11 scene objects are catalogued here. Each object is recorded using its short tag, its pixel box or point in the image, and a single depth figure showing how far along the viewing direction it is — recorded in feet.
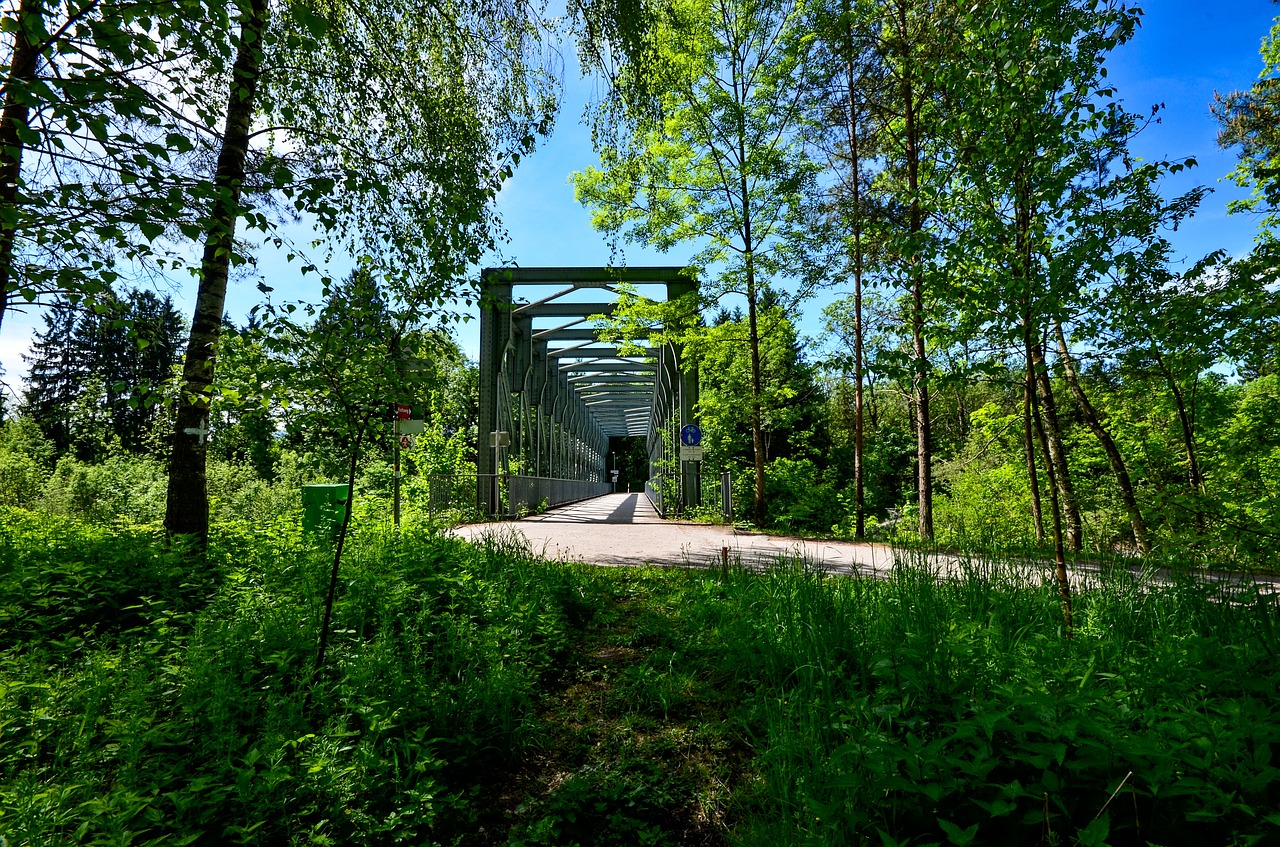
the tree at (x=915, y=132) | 13.15
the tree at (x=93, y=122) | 6.52
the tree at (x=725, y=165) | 37.27
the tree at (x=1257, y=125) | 26.37
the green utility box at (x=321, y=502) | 23.88
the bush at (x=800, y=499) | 41.34
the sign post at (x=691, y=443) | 44.27
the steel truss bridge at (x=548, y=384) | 51.31
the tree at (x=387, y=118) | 16.61
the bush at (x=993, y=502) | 35.60
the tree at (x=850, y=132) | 30.48
